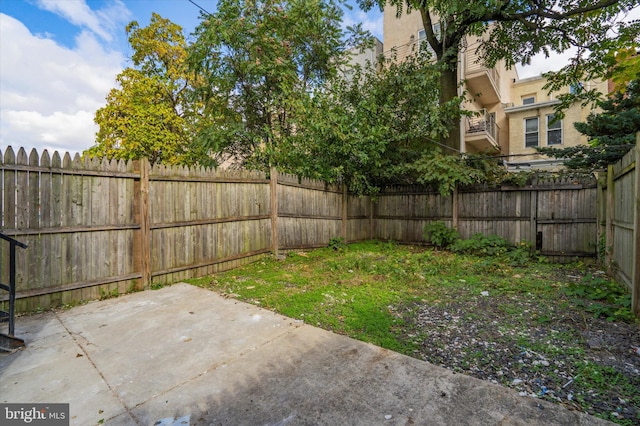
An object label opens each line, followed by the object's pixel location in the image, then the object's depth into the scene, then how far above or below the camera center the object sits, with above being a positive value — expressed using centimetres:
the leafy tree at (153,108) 1115 +412
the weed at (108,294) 416 -120
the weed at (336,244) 798 -89
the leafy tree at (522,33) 639 +478
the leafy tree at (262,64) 799 +432
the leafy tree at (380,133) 752 +216
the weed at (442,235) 791 -61
